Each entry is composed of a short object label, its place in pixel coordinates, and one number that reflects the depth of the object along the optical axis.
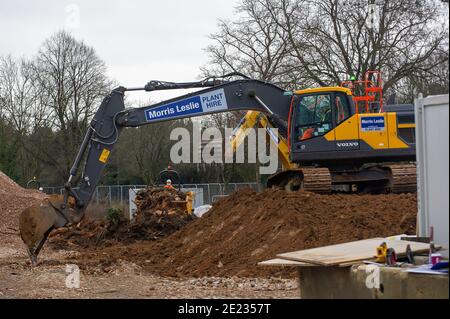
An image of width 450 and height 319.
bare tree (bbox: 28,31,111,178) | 45.72
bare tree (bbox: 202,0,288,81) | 33.41
